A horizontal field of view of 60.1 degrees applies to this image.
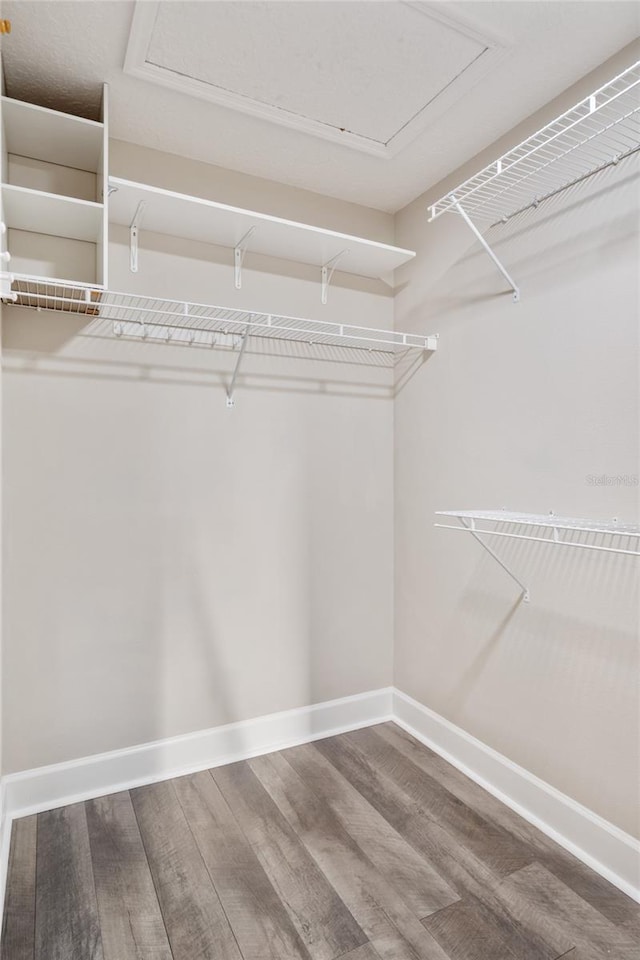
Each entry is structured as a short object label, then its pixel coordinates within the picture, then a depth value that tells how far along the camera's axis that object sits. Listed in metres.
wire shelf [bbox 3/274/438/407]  1.87
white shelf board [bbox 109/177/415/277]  1.86
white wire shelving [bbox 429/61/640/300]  1.59
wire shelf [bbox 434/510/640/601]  1.50
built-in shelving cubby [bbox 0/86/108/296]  1.68
